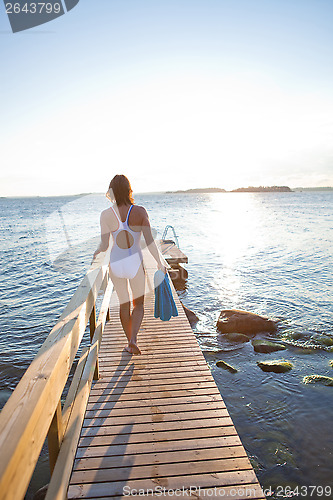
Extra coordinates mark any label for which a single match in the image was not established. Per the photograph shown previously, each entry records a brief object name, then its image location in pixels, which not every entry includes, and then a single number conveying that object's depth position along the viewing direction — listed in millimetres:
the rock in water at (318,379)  6324
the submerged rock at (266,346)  7672
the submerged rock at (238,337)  8203
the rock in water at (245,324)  8594
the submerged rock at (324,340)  8016
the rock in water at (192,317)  9320
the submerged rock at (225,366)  6785
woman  3764
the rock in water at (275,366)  6797
